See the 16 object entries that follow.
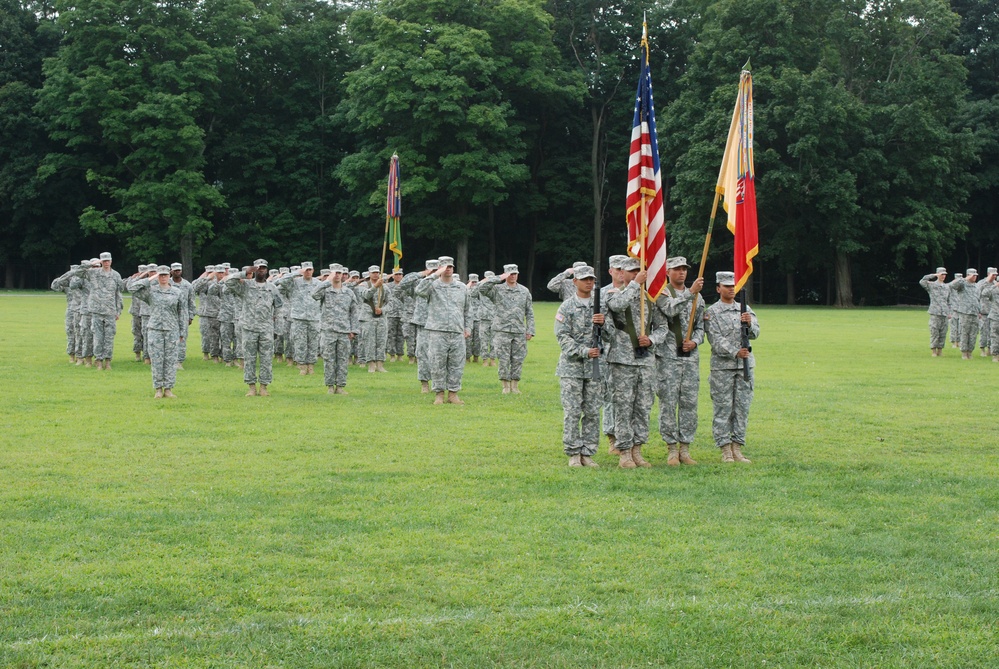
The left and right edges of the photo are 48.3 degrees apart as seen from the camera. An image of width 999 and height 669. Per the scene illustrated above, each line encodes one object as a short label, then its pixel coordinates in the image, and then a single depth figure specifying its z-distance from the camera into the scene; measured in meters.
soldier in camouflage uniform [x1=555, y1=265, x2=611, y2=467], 11.33
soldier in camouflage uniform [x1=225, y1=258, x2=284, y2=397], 17.52
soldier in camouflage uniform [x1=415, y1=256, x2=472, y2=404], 16.94
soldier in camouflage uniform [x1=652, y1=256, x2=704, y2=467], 11.48
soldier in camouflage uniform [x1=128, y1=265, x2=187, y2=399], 17.22
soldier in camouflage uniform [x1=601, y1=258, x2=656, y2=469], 11.22
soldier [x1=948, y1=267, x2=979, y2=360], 25.08
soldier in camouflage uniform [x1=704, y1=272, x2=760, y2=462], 11.47
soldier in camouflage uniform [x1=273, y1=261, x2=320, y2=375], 20.52
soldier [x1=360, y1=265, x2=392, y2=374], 22.30
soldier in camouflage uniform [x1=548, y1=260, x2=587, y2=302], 17.76
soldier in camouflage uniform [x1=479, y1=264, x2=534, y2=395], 18.62
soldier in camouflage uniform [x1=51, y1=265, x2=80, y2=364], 23.45
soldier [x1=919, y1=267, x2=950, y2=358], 25.66
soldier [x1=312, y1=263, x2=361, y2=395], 17.98
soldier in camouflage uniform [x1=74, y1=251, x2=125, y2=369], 22.11
